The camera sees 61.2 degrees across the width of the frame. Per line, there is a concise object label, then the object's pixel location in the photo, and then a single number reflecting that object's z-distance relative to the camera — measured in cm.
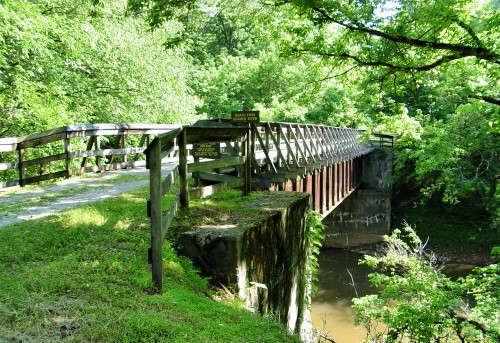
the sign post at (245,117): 800
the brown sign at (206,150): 620
